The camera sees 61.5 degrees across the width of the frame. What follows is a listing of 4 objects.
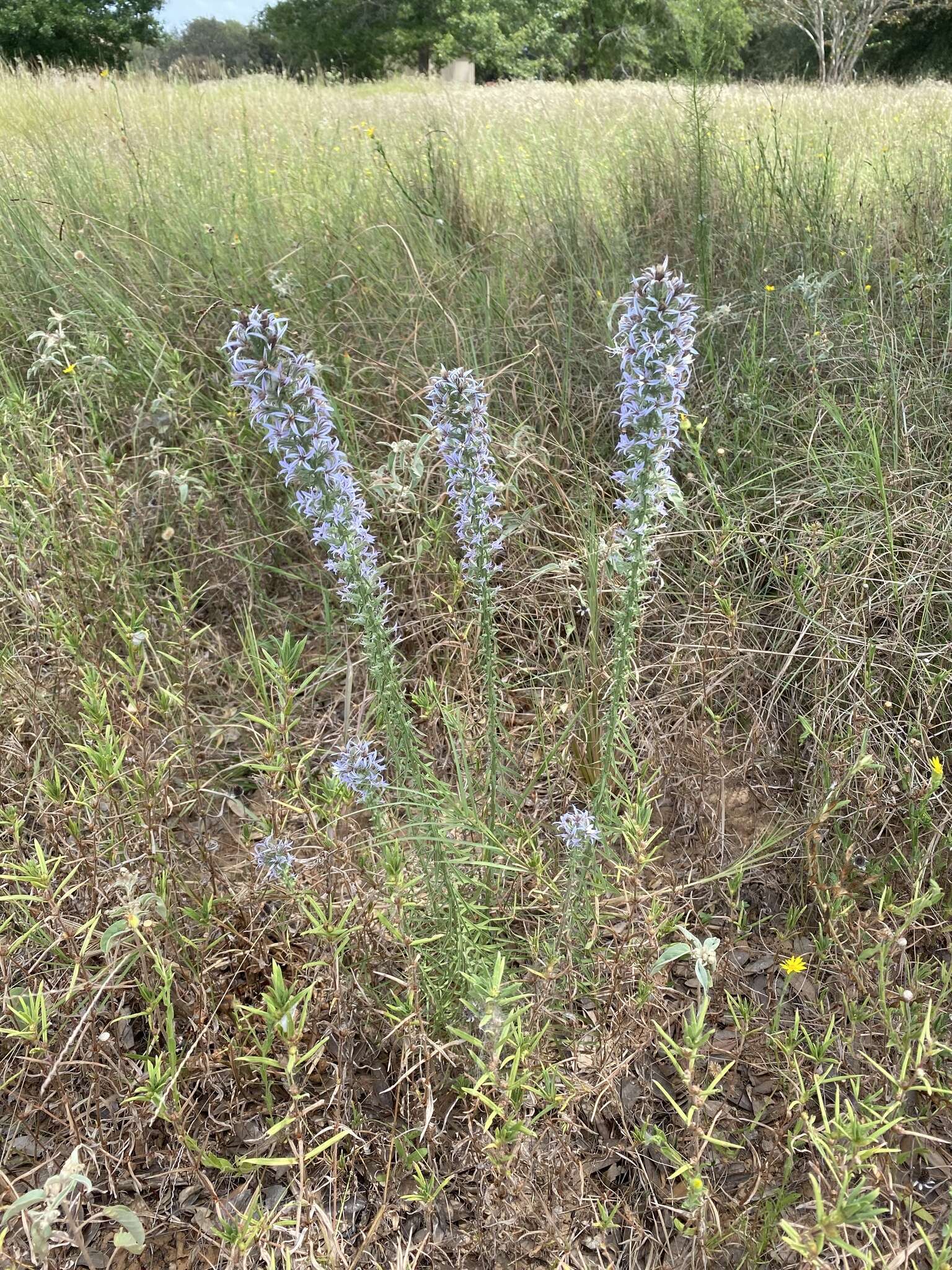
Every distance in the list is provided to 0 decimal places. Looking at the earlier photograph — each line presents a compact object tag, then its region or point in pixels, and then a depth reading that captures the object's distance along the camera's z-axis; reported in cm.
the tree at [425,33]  2434
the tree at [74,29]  2362
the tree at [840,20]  1688
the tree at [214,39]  3420
